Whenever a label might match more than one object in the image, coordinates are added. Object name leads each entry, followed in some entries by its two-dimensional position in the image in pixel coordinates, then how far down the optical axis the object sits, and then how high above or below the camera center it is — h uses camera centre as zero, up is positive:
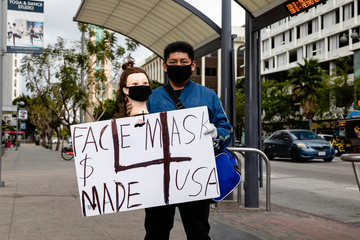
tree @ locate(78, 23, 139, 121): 21.52 +3.18
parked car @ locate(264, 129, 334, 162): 22.00 -1.07
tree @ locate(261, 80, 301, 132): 58.03 +2.20
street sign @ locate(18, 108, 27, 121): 41.50 +0.83
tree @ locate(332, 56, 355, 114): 41.33 +2.85
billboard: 12.51 +2.65
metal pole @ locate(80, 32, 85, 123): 23.02 +3.59
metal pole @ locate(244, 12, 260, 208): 7.91 +0.19
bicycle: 26.08 -1.67
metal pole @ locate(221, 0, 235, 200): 8.36 +1.07
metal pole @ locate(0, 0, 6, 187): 11.16 +1.84
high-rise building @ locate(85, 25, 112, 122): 22.72 +2.70
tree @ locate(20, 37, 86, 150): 23.04 +2.67
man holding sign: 3.30 +0.11
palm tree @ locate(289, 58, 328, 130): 45.38 +4.01
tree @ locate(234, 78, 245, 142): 63.68 +2.73
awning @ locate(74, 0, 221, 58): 9.23 +2.20
